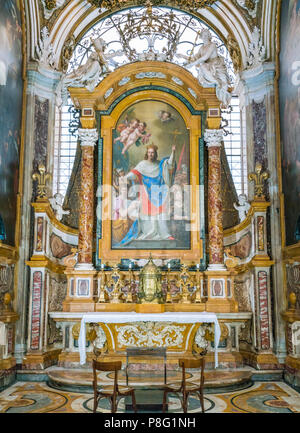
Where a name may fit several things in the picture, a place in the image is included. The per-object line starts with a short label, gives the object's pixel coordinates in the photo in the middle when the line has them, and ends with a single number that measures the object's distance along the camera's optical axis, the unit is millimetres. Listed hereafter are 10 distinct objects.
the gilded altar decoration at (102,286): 9578
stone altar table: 8320
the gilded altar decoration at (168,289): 9586
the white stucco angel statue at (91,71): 10102
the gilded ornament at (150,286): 9141
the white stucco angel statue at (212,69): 9922
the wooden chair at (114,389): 5391
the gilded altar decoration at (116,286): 9573
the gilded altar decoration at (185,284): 9594
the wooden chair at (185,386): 5492
